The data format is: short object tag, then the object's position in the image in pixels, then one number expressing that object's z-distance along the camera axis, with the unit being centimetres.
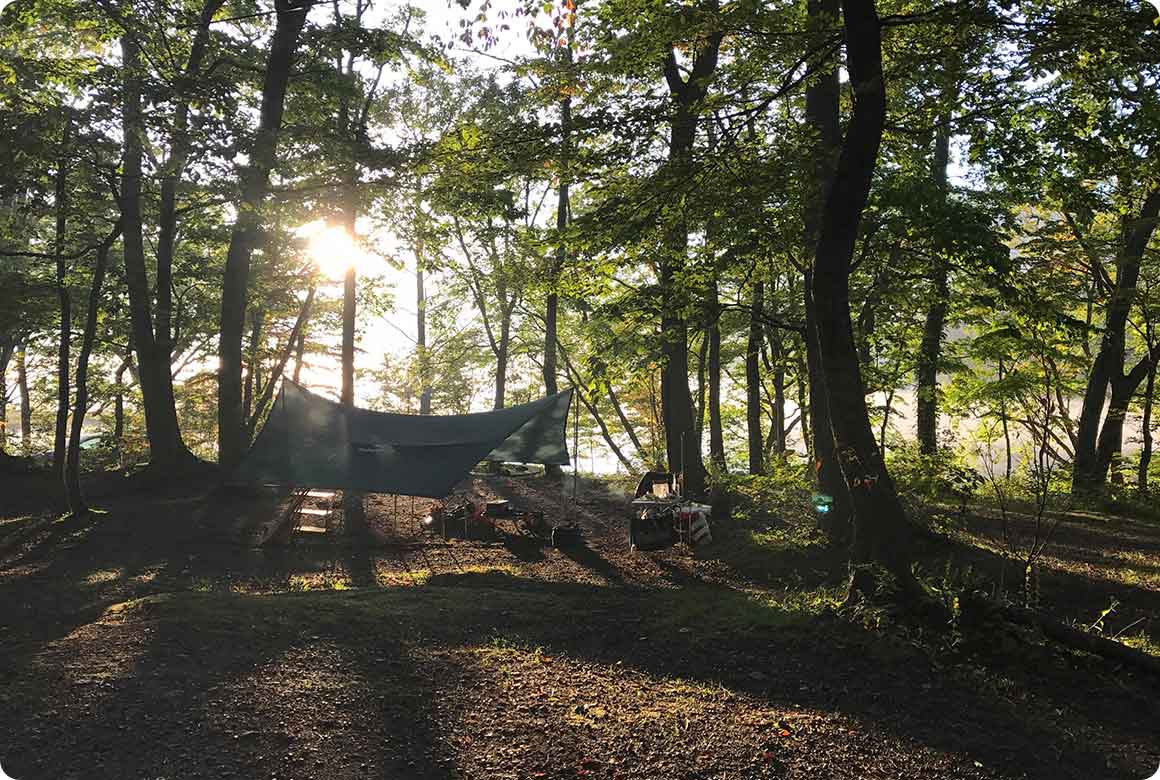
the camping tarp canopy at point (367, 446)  916
